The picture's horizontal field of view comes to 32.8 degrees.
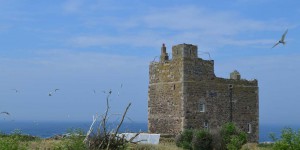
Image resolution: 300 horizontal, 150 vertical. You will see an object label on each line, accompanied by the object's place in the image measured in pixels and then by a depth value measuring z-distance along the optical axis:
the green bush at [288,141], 17.92
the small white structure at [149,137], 33.03
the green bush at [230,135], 28.65
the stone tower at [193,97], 34.81
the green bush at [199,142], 29.50
